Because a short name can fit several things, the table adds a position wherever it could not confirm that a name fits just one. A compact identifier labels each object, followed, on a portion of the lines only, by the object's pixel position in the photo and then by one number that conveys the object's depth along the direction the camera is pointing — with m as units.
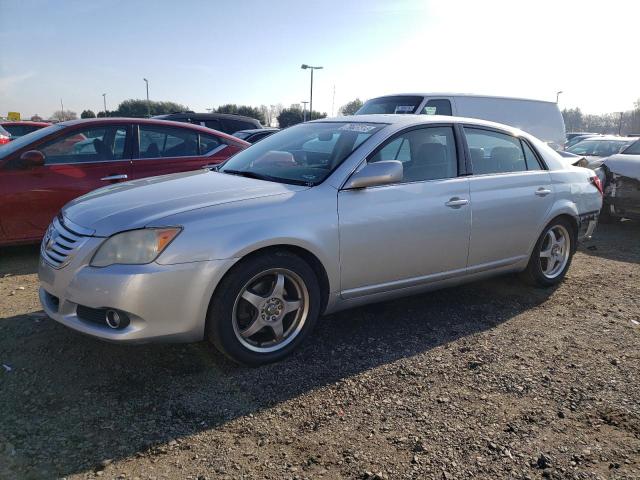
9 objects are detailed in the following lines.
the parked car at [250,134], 13.28
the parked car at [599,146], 11.18
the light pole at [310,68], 43.48
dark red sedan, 5.23
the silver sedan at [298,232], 2.90
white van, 8.34
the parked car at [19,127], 15.90
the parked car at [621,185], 7.75
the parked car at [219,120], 12.43
